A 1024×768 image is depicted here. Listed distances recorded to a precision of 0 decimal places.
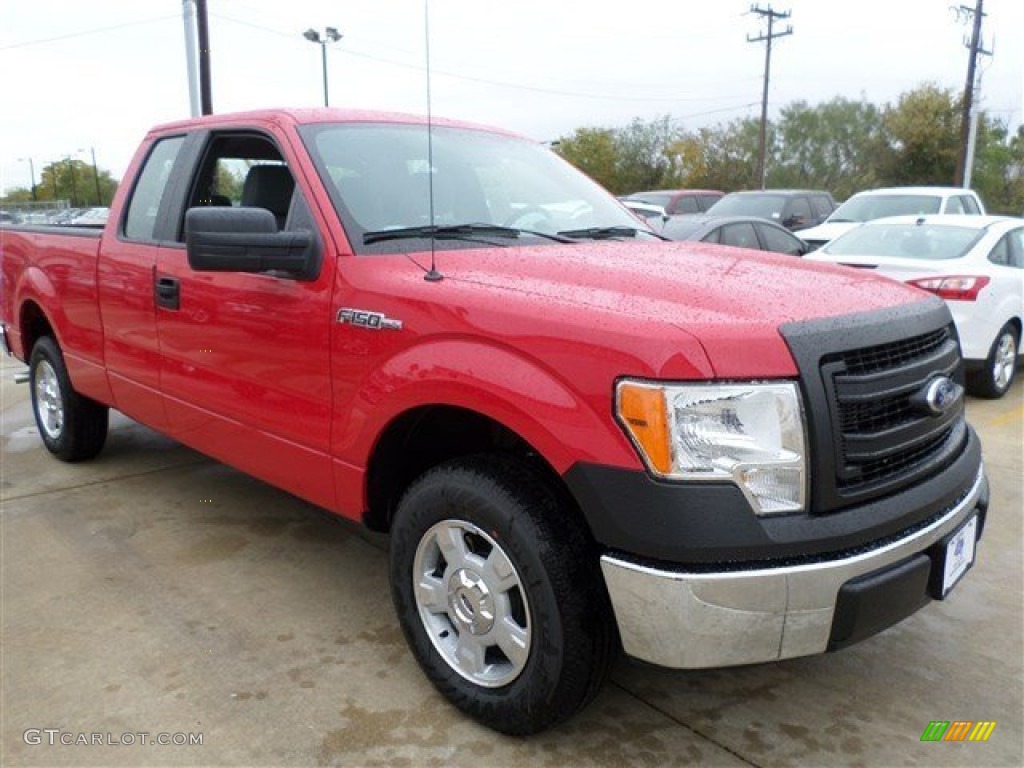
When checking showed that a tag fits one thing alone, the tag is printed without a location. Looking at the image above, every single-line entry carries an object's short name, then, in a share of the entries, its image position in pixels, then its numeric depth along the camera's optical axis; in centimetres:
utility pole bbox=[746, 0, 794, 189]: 3762
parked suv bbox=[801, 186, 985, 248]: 1248
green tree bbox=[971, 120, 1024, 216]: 4169
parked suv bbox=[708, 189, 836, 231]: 1414
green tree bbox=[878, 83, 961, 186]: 3941
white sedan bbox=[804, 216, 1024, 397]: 680
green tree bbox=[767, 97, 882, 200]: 4744
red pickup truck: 207
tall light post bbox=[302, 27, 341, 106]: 2227
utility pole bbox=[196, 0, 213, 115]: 1845
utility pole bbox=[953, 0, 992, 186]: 2642
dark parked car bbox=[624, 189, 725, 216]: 1831
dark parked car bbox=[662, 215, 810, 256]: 889
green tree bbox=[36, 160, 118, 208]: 7485
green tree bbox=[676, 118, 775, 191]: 4738
